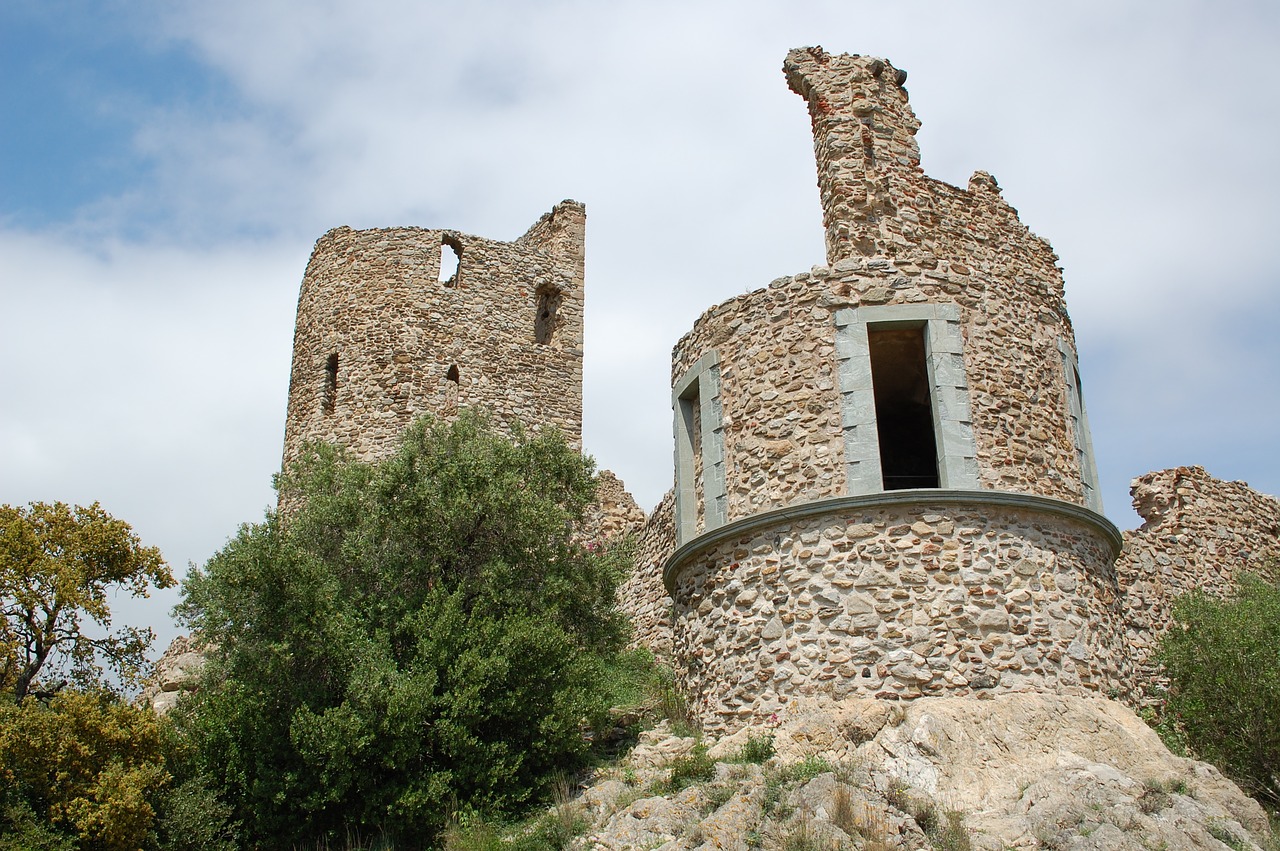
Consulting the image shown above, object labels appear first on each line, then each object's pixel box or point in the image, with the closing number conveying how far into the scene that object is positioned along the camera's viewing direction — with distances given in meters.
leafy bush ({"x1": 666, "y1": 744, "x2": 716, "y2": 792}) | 10.80
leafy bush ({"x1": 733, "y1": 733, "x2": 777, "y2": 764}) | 10.78
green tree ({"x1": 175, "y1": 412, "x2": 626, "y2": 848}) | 11.73
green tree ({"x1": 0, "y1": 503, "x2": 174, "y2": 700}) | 12.20
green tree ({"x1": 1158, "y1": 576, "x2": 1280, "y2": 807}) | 12.01
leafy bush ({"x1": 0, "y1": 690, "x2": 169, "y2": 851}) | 11.07
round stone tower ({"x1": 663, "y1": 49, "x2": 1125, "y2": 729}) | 11.23
